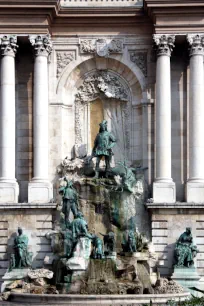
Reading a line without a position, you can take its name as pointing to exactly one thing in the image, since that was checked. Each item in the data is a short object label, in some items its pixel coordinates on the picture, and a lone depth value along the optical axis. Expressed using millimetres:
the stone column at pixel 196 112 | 30906
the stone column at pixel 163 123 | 30719
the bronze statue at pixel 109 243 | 29062
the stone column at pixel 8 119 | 30766
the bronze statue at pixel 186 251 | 29688
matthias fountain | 26297
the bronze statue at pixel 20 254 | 29641
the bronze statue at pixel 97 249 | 27953
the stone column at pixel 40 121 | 30781
